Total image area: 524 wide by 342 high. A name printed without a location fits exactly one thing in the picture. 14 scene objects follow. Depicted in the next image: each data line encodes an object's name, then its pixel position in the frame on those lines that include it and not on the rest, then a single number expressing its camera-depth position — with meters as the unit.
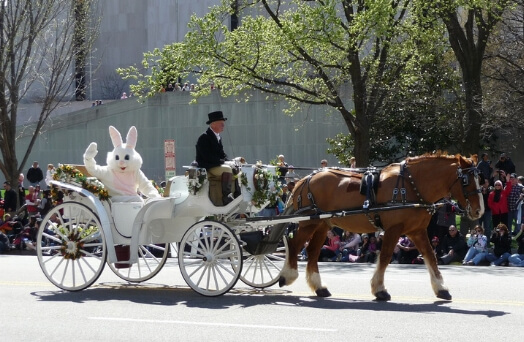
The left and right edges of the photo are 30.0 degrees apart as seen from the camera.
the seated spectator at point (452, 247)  21.14
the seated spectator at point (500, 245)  20.59
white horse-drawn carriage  13.31
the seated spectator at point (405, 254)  21.06
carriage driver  13.73
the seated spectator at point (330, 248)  22.30
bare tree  29.31
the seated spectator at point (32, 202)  28.07
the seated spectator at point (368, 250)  21.66
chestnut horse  12.96
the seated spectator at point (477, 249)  20.73
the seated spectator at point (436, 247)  21.39
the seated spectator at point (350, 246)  22.16
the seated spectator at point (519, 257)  20.31
